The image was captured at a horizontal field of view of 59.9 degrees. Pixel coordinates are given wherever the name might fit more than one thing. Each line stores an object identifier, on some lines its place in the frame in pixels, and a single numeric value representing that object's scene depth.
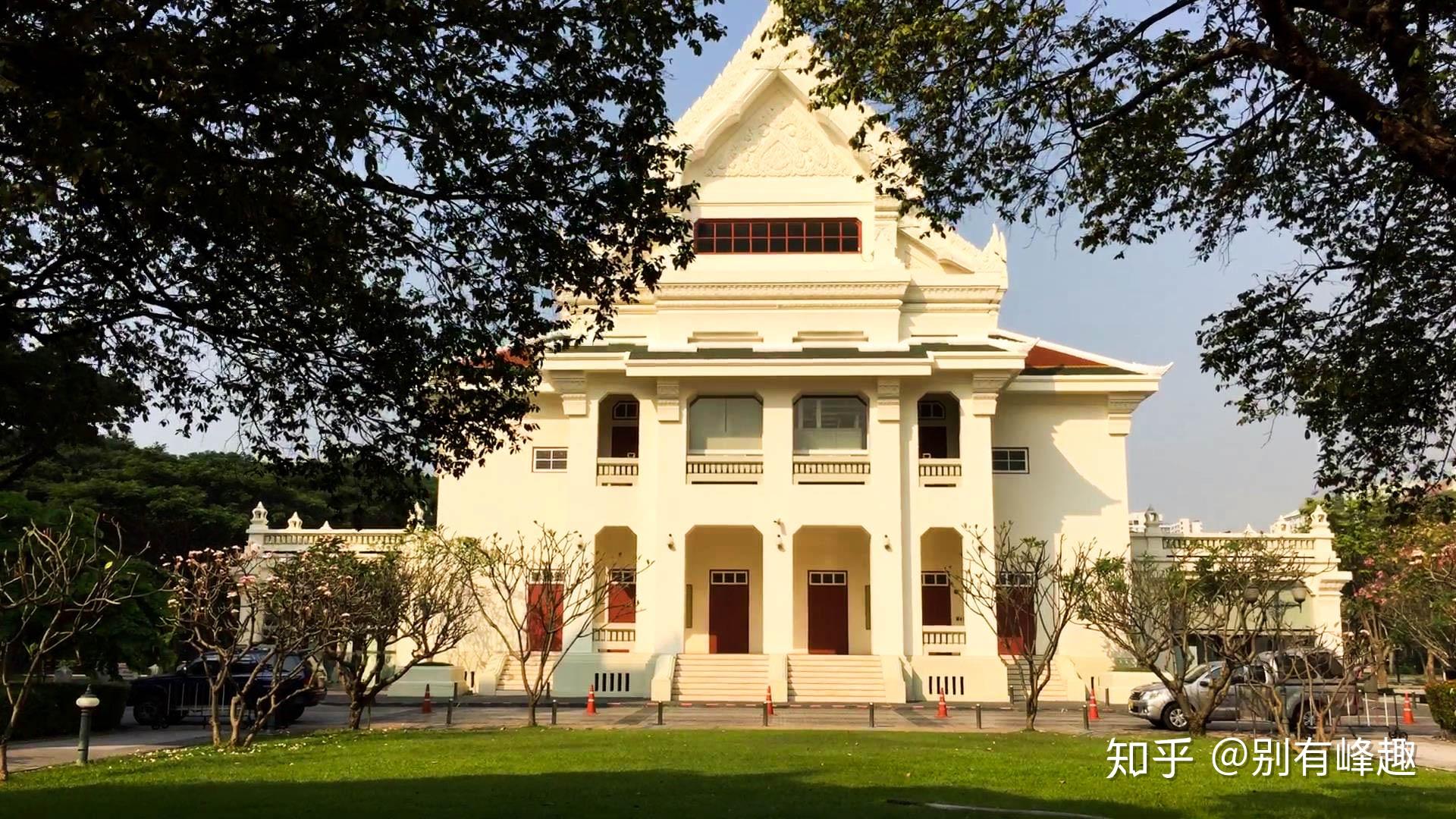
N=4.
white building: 28.48
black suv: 22.83
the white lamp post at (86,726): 15.65
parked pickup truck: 17.67
